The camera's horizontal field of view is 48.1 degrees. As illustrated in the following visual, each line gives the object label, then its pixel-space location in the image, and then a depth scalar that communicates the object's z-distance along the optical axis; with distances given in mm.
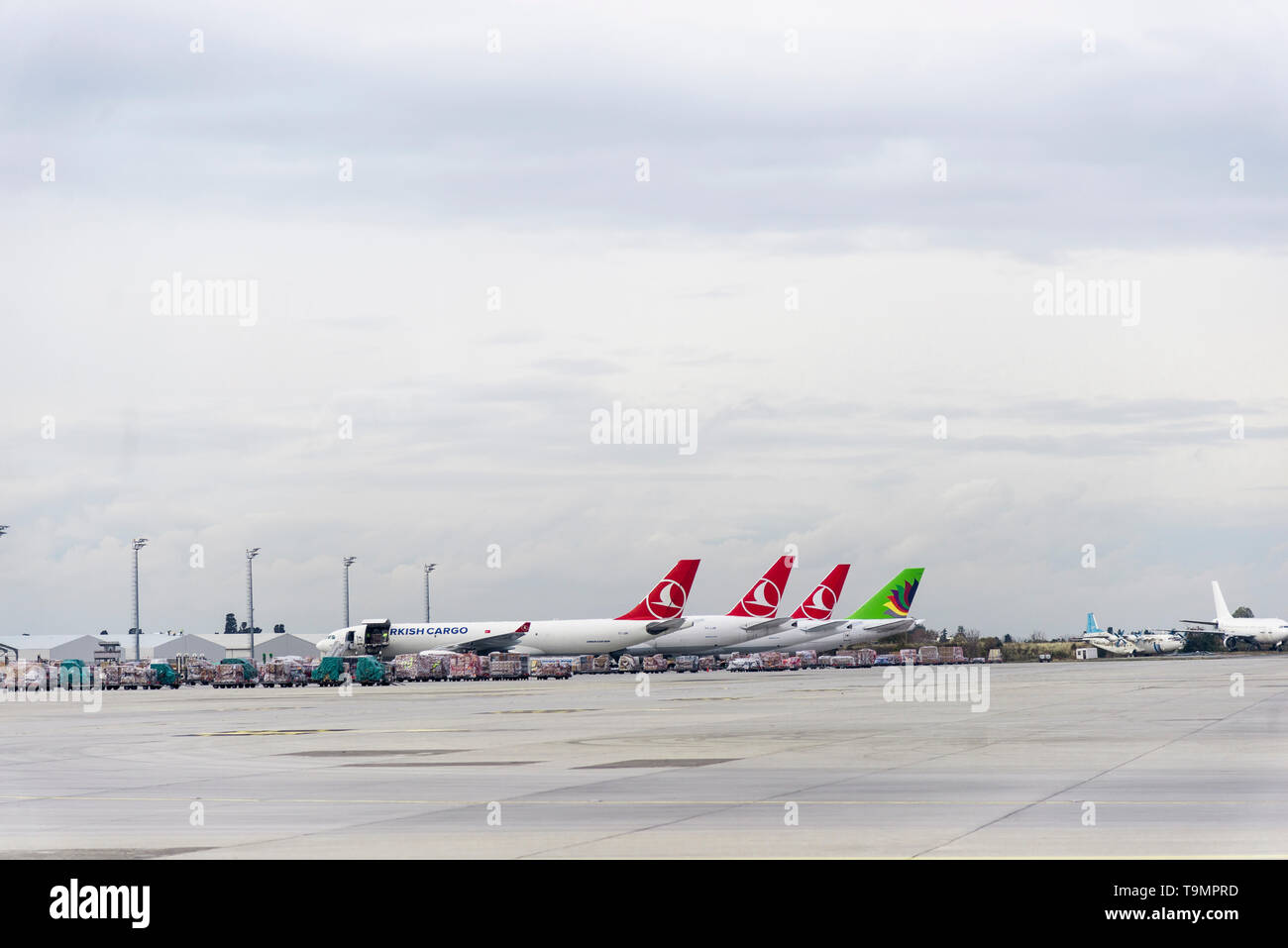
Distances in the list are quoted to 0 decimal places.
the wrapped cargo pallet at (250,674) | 113562
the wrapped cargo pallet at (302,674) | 112062
